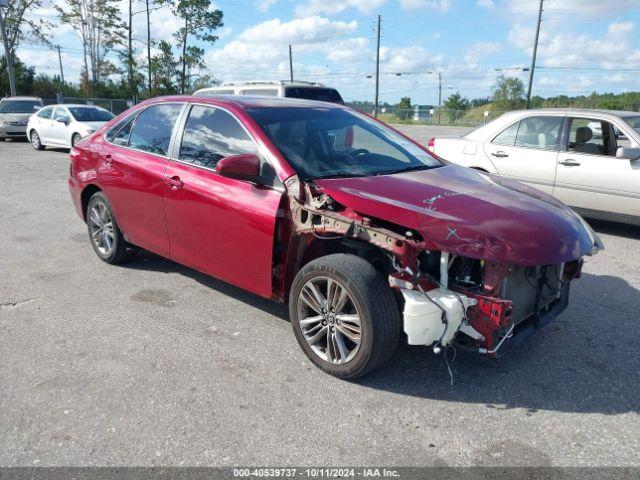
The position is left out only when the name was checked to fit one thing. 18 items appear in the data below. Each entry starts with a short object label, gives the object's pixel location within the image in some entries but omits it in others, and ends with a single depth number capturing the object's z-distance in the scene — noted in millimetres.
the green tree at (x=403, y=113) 52562
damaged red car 3053
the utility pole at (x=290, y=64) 58844
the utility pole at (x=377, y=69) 53019
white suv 11969
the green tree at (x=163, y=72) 42219
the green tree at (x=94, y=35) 39594
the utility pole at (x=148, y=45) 40097
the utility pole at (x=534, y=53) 40688
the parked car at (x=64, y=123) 16188
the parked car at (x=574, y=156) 6586
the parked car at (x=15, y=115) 20438
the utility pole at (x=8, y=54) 27047
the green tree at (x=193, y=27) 41094
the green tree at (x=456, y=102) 78312
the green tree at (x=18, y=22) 34562
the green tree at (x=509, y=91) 64938
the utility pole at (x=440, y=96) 83938
